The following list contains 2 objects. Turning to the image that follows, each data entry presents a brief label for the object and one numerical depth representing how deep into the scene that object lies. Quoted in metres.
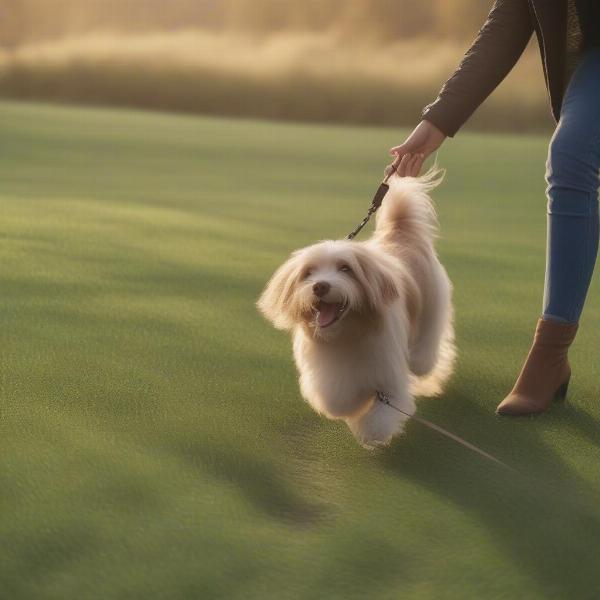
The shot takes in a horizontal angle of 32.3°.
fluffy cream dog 2.43
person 2.59
